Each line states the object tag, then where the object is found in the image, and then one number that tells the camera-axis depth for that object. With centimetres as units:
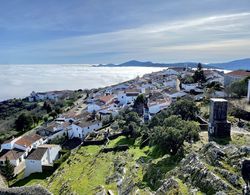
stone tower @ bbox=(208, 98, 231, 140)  1975
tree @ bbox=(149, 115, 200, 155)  1789
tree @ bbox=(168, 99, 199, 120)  2568
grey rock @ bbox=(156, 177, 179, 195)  1136
